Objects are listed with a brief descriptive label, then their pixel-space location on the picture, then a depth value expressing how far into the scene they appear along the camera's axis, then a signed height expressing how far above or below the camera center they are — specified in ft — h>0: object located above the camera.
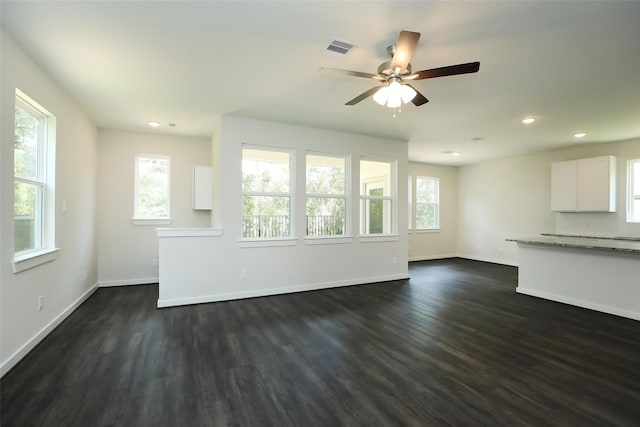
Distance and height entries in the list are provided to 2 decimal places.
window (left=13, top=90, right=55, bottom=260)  8.79 +1.07
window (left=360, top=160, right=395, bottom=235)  17.92 +1.10
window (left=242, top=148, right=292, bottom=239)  14.69 +1.01
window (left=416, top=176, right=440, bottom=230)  26.25 +0.99
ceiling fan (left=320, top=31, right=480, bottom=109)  6.72 +3.63
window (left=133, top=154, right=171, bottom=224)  16.89 +1.31
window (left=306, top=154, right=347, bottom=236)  16.12 +1.02
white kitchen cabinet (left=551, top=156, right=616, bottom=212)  17.43 +1.91
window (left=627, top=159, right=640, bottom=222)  17.30 +1.47
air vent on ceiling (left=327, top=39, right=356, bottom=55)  7.69 +4.54
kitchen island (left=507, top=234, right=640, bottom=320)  11.99 -2.62
